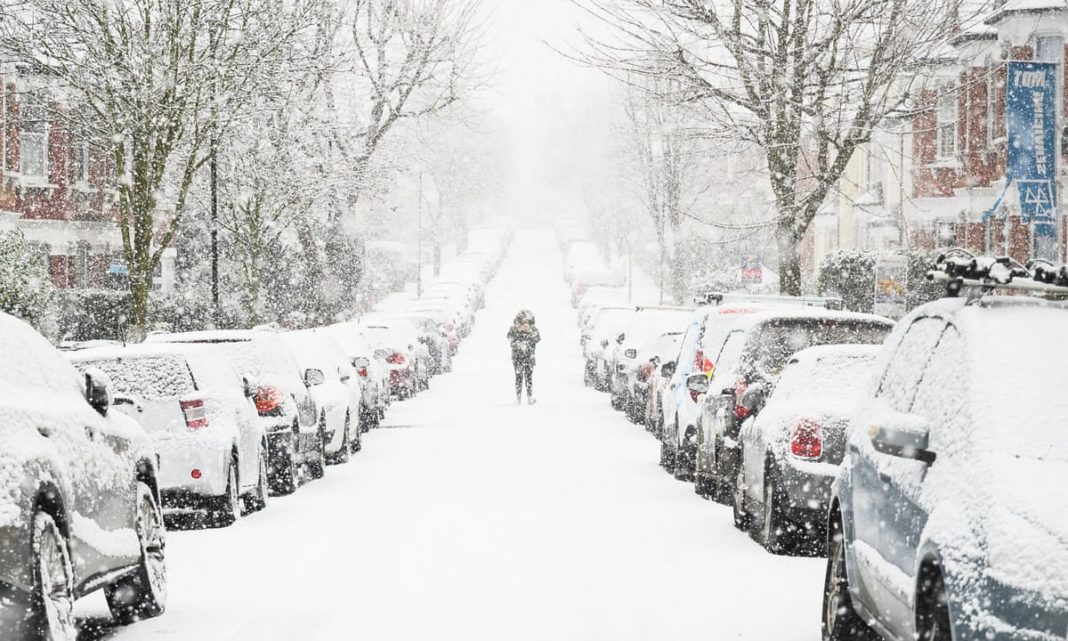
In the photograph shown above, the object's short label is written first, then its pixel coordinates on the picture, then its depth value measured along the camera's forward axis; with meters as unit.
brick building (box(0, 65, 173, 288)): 39.00
